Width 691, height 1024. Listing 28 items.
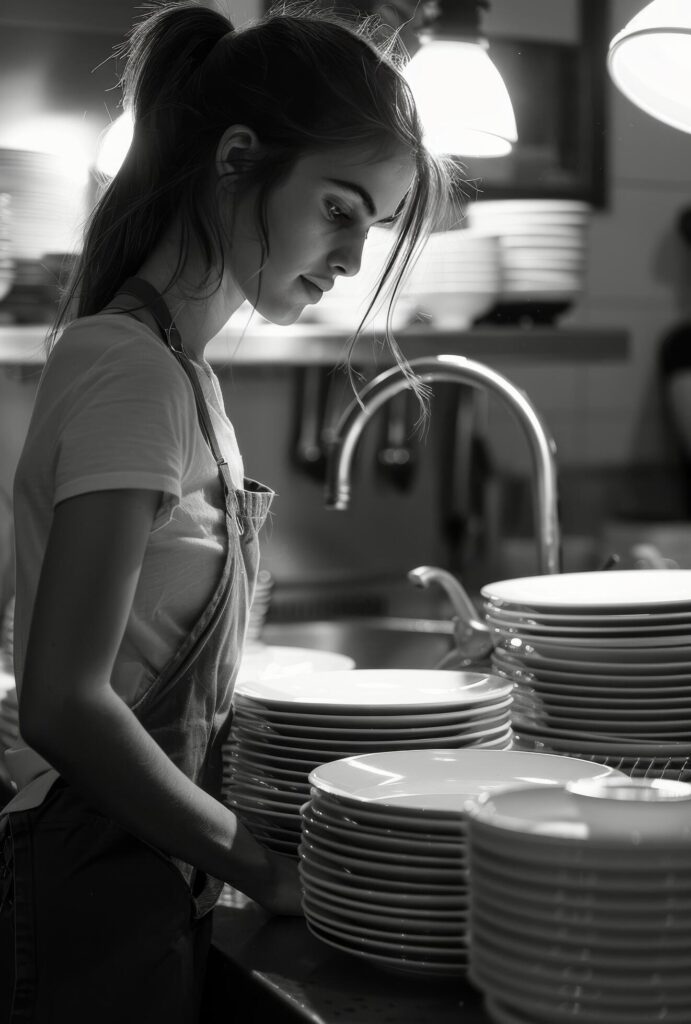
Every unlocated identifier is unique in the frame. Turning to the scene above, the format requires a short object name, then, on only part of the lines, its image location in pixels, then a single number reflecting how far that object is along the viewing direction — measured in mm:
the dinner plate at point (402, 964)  1886
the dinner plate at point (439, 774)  1984
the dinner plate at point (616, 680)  2126
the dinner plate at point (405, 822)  1891
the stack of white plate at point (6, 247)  3262
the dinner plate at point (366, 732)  2136
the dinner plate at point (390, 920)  1885
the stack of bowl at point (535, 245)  3584
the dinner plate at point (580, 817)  1687
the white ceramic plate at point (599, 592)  2156
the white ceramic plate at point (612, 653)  2132
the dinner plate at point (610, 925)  1685
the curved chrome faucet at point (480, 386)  2475
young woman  1904
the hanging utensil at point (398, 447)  4533
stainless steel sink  3274
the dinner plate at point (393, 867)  1890
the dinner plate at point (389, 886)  1890
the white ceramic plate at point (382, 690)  2143
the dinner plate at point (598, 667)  2127
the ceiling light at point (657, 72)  2420
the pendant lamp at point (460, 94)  2660
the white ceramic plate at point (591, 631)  2136
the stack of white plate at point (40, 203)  3240
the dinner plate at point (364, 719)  2135
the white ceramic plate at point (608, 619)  2136
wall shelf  3237
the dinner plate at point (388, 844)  1892
